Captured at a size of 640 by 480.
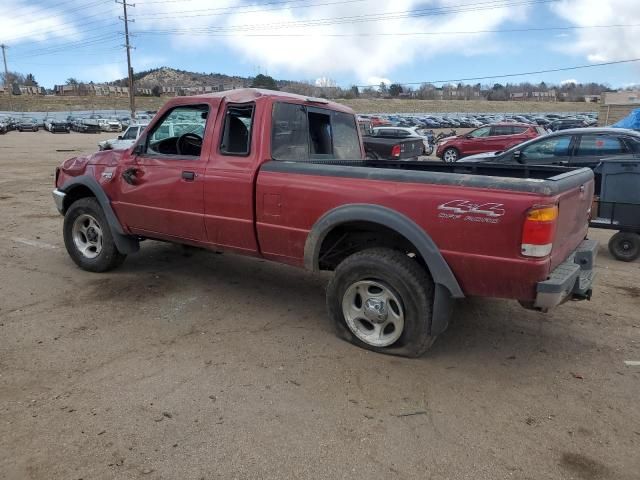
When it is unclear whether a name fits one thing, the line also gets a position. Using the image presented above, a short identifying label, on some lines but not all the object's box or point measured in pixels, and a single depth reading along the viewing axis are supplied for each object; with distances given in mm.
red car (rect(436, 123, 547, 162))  19656
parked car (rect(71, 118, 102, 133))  50062
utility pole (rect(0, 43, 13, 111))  96819
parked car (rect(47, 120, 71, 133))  48719
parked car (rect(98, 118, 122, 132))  51656
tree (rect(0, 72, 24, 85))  98662
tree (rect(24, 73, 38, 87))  134350
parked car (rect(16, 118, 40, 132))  49875
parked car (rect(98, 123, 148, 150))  18172
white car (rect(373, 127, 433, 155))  22516
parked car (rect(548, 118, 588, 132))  35878
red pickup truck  3250
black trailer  6617
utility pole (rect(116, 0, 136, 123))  49675
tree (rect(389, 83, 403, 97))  125450
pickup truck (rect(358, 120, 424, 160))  15883
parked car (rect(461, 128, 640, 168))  9875
